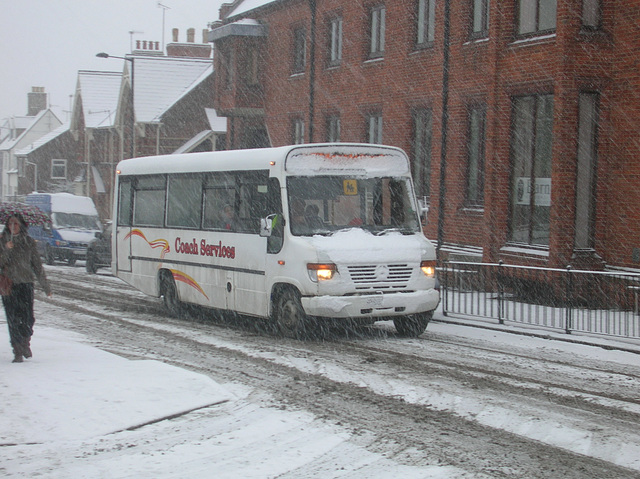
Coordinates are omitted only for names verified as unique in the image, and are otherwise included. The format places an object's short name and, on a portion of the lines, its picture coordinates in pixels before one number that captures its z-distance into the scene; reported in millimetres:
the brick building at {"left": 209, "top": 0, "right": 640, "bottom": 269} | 18406
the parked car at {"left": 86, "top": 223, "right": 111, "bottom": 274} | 27797
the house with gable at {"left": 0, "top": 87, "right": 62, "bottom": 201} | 87938
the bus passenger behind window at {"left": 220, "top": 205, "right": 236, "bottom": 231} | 14781
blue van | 31969
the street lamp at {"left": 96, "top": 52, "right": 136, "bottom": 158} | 36156
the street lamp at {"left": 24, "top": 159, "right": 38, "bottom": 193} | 74012
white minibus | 12914
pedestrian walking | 10648
